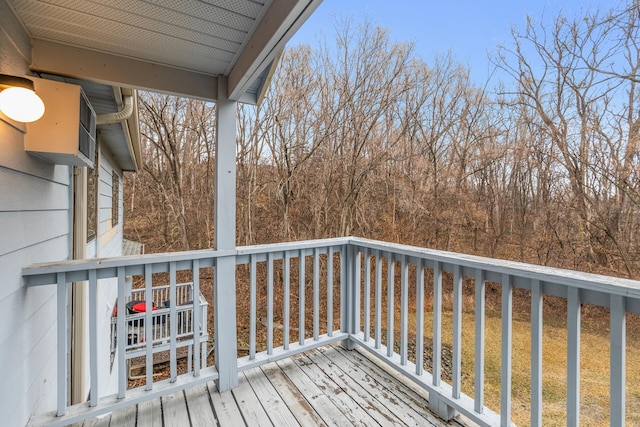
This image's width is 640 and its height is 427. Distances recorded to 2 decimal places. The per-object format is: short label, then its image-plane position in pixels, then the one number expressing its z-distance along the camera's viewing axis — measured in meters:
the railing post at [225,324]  2.20
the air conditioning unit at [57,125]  1.60
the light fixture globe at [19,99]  1.23
